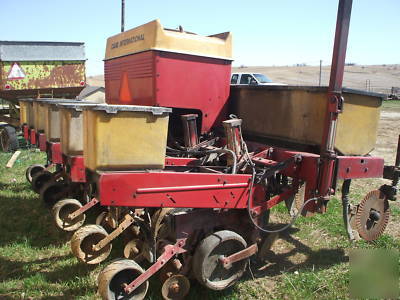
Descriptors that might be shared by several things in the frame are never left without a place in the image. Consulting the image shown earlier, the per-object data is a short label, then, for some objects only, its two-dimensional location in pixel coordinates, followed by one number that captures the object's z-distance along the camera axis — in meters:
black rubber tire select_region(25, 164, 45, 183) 6.41
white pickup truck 12.84
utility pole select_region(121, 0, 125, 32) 12.64
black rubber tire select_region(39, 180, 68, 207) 5.27
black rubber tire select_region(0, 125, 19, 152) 9.76
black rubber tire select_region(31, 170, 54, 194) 5.79
